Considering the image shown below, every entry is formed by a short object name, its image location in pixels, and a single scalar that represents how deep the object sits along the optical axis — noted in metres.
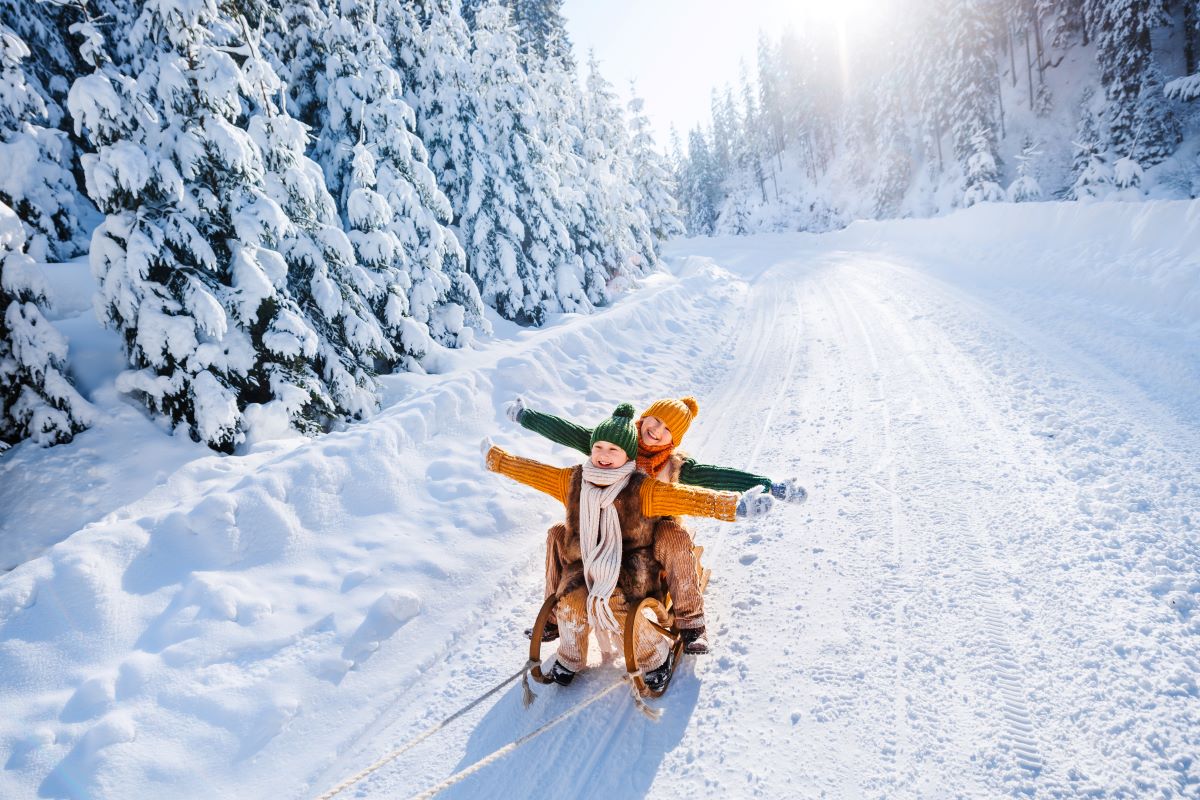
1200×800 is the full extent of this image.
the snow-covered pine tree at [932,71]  33.25
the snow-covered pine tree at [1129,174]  22.12
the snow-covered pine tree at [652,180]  25.91
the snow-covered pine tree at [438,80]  12.77
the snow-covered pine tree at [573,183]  16.89
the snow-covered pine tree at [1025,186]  26.81
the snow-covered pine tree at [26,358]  5.30
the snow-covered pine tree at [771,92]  61.81
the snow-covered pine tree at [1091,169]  23.16
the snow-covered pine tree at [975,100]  30.19
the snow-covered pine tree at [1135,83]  22.61
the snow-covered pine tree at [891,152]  41.91
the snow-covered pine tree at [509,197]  13.81
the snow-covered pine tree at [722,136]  72.50
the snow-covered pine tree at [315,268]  6.88
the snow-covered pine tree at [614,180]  19.64
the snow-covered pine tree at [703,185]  69.00
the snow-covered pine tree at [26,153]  5.99
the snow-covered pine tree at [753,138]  65.06
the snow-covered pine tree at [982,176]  29.42
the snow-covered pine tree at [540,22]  22.31
